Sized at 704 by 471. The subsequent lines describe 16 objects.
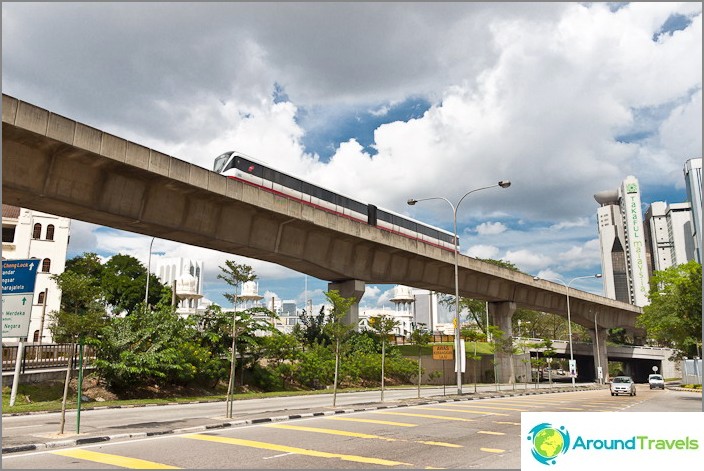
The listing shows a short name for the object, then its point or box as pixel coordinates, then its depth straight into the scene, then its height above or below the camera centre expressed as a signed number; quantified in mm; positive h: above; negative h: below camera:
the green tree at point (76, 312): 14141 +1008
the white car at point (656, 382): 56500 -2738
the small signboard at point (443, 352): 29781 +94
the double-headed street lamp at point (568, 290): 53203 +6847
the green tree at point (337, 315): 24336 +1895
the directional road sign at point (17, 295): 21953 +2252
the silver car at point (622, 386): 36062 -2060
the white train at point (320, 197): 33375 +11260
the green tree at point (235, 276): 19141 +2669
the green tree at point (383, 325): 28786 +1480
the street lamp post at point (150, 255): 44234 +7931
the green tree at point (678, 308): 38188 +3377
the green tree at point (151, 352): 25734 +0
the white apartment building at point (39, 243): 59250 +11727
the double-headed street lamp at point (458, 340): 28725 +729
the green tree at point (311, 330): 41241 +1730
